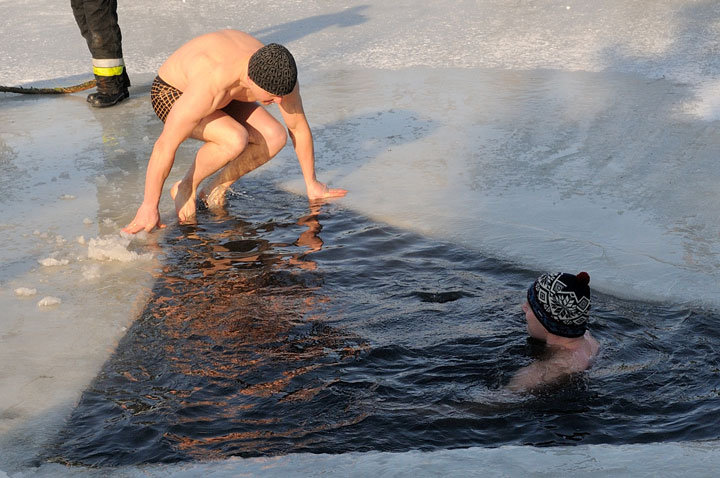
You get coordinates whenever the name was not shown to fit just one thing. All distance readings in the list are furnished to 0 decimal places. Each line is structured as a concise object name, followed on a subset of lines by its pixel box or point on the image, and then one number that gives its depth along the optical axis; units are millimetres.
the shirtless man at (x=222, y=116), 8828
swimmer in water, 7043
